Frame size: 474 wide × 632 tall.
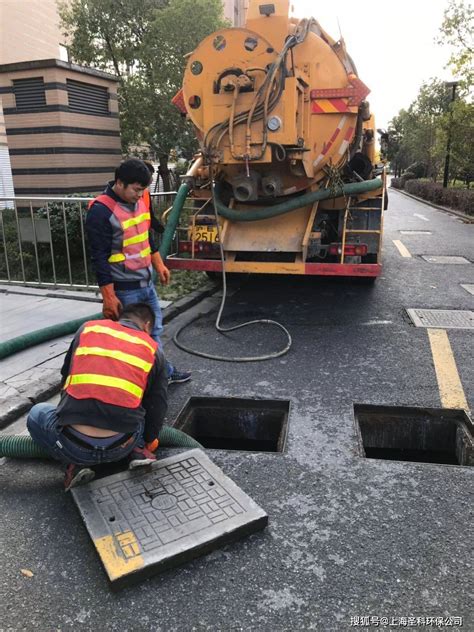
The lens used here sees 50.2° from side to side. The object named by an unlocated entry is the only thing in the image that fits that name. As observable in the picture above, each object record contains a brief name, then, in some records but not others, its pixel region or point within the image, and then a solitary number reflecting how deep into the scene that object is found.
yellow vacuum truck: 5.05
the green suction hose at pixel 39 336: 4.33
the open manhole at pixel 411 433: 3.39
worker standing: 3.30
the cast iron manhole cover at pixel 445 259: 8.99
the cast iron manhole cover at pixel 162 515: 2.11
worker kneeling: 2.40
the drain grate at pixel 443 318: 5.33
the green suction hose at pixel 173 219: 5.48
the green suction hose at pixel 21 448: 2.85
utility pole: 17.36
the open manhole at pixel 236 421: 3.59
